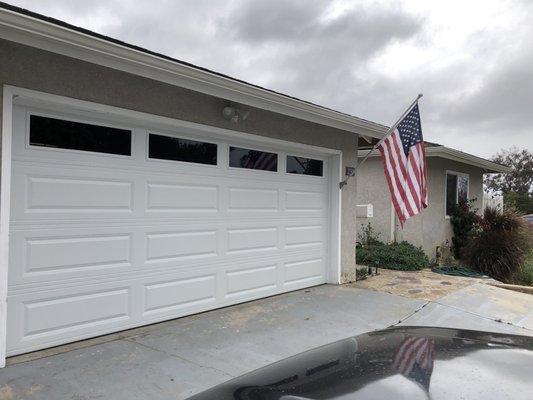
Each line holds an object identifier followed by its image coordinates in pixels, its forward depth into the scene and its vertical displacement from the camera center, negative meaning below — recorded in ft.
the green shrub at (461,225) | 42.60 -2.14
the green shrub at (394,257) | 34.73 -4.38
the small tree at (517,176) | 139.23 +8.93
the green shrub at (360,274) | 29.49 -4.94
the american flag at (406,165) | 23.59 +2.00
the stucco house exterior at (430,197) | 38.99 +0.42
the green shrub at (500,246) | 35.91 -3.57
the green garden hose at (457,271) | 33.36 -5.29
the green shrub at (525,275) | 35.78 -5.76
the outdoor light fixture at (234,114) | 19.53 +3.83
